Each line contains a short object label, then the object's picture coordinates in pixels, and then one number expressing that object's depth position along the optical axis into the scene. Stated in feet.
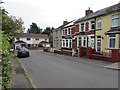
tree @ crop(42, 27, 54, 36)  159.70
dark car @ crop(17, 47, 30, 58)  44.87
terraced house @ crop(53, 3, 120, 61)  34.79
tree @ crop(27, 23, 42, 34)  164.22
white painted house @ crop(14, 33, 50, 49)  113.03
